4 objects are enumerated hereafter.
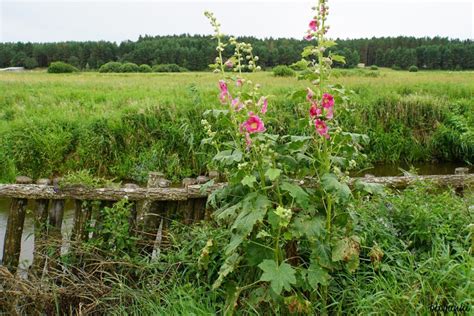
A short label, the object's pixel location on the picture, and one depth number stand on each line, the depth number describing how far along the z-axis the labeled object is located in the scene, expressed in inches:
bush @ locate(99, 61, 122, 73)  1758.6
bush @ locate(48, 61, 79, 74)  1502.6
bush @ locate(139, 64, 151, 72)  1704.2
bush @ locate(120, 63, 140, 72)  1699.1
